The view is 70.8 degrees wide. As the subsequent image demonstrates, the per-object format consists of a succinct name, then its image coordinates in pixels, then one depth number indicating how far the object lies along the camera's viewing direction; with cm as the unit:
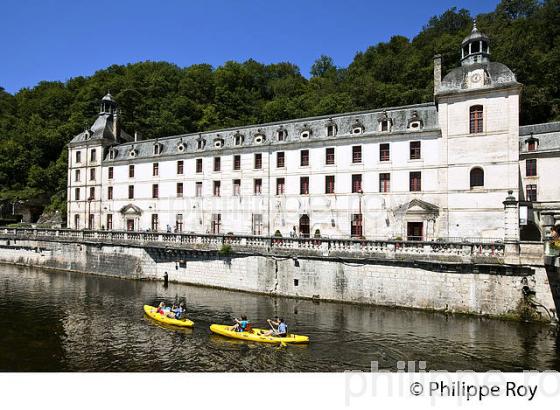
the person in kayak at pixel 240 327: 1786
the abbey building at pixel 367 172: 2759
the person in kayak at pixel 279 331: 1717
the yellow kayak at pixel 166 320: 1952
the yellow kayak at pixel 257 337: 1691
